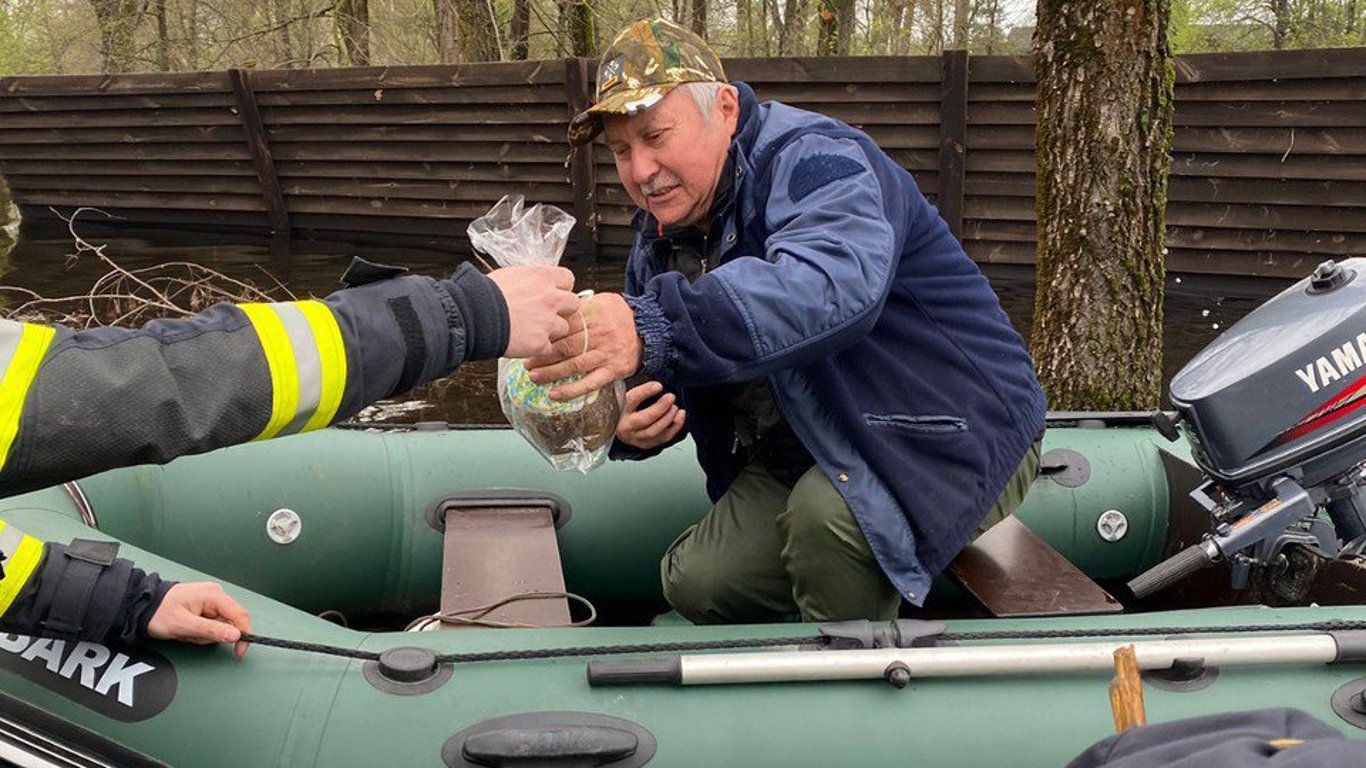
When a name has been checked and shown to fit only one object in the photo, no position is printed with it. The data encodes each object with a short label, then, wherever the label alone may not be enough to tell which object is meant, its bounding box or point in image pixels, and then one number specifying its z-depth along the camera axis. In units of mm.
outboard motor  2588
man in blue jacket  2279
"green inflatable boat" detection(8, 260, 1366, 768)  2076
